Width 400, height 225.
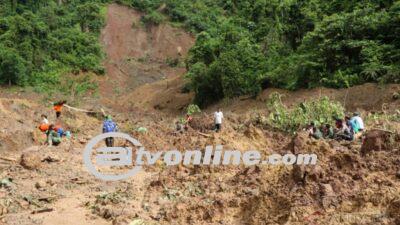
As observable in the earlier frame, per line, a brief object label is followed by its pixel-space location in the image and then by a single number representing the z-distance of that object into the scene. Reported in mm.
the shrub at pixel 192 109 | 22427
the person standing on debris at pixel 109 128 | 13202
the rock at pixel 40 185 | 10098
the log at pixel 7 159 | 12823
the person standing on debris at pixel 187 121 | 17134
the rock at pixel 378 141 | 8234
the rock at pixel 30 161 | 11664
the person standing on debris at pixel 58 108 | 20547
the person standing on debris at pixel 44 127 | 15703
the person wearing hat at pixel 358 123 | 11414
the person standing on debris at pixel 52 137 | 14281
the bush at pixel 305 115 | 13959
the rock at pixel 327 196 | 6084
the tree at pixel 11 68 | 35531
